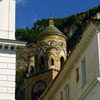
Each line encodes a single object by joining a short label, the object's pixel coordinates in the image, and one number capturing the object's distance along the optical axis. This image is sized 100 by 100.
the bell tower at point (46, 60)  59.22
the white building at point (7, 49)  30.52
